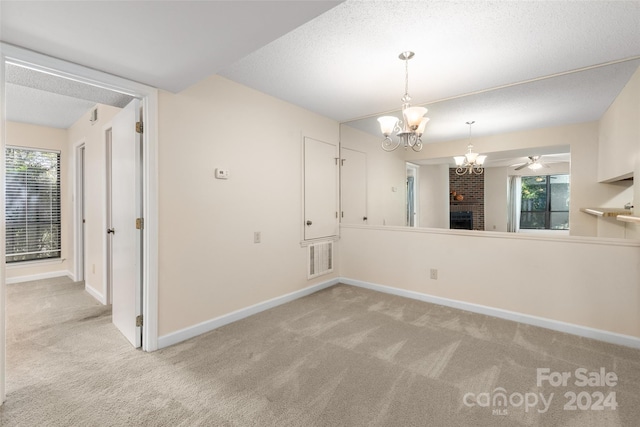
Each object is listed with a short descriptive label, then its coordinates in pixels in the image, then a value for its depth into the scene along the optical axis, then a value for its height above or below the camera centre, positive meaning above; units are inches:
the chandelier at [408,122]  94.4 +29.9
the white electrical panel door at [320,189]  151.4 +10.3
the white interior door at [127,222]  95.3 -6.0
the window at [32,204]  170.6 +0.6
